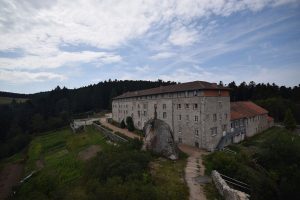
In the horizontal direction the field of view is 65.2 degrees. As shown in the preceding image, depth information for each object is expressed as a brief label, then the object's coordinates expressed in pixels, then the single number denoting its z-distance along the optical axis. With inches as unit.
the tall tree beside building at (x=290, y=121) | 1931.6
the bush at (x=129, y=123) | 2062.6
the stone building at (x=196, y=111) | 1355.8
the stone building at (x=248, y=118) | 1671.1
